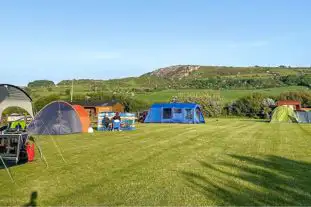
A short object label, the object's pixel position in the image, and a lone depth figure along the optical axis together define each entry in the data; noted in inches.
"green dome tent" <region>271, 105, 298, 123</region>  865.3
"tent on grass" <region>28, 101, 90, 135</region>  495.8
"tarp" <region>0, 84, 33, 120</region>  347.6
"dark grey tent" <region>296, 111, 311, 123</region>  890.9
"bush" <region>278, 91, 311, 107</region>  1465.1
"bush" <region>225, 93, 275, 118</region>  1281.5
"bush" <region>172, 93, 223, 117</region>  1301.0
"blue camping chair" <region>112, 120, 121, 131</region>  568.5
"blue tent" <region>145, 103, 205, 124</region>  827.0
